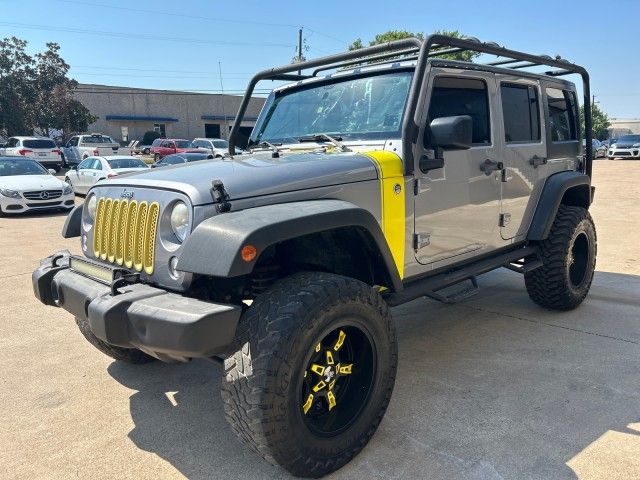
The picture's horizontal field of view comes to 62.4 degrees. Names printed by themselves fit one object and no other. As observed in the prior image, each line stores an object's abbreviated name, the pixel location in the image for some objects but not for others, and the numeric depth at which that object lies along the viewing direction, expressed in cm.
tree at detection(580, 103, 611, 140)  7344
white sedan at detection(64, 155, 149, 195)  1442
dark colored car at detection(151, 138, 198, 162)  2989
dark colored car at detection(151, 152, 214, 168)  1708
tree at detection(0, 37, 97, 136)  3359
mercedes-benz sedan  1178
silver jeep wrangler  230
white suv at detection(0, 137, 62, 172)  2422
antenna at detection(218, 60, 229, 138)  4986
